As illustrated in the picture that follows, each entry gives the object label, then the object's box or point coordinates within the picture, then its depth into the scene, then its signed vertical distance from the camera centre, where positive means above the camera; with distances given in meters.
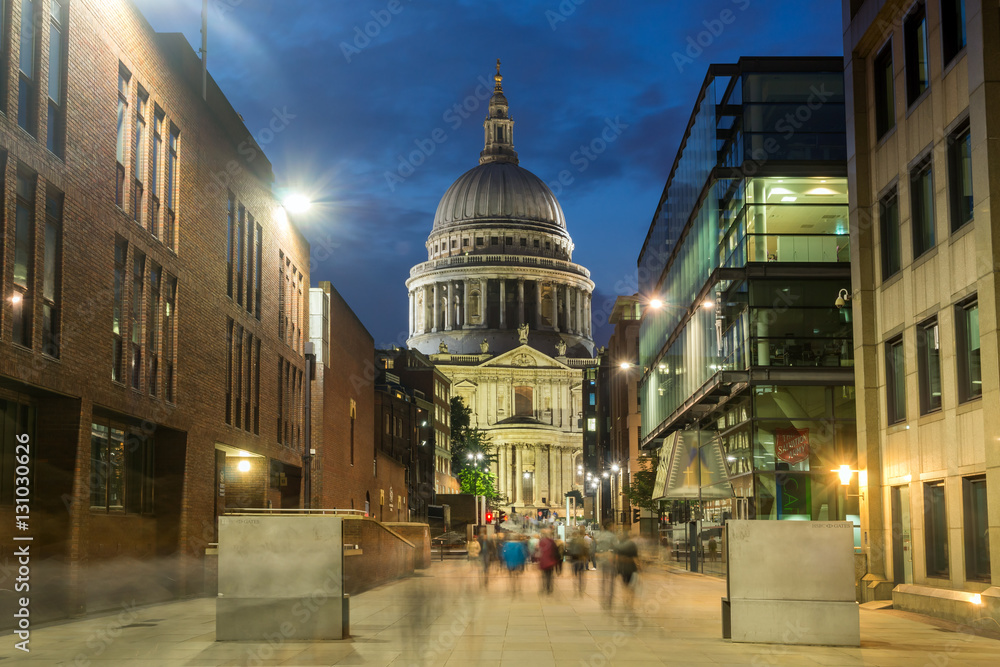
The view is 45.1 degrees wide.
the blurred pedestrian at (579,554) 30.20 -1.78
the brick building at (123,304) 20.64 +3.88
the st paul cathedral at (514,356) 182.38 +20.03
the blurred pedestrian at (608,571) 24.83 -1.84
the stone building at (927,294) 21.55 +3.87
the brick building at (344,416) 47.56 +3.03
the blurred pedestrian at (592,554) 48.17 -2.88
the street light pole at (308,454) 43.91 +1.13
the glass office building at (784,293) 37.38 +5.94
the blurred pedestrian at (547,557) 26.35 -1.59
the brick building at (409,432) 74.81 +3.59
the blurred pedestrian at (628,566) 24.77 -1.69
